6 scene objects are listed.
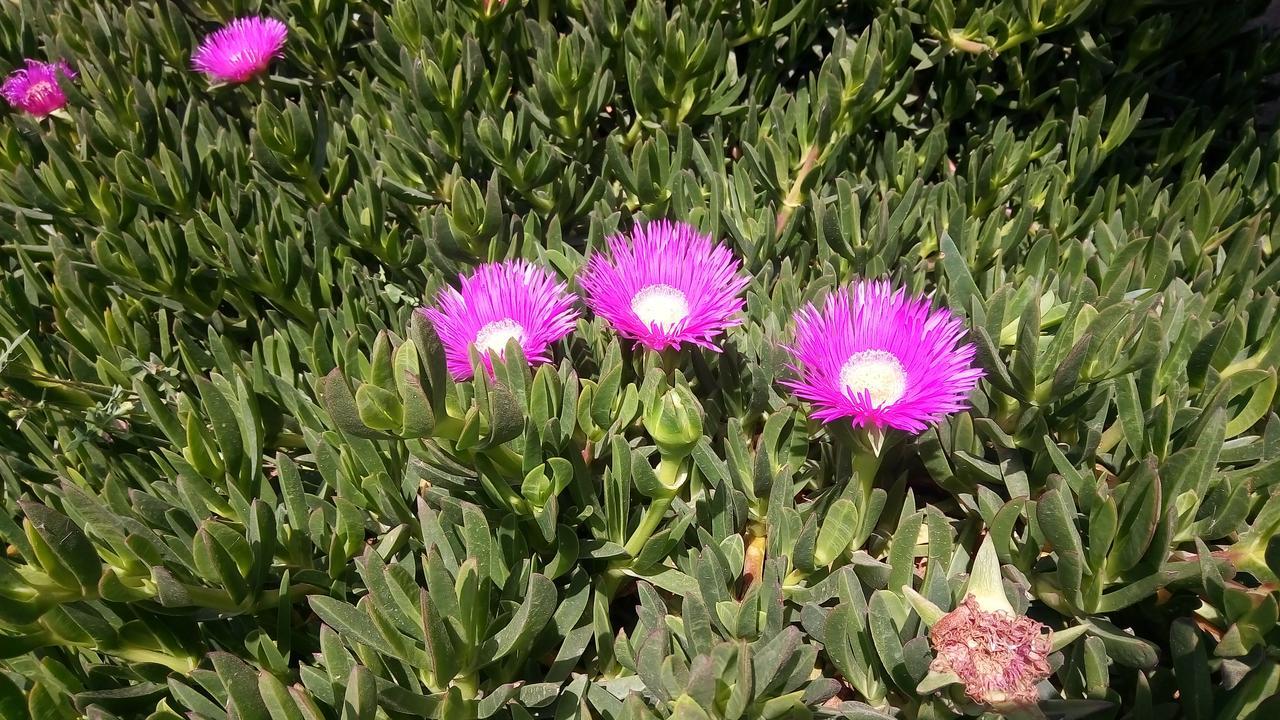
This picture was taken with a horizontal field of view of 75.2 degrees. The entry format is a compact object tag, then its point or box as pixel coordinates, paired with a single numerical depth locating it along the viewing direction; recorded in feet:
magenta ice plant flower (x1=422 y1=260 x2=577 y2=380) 0.83
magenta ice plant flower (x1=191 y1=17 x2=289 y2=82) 1.35
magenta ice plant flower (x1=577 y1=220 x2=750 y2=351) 0.80
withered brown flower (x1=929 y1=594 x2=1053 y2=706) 0.56
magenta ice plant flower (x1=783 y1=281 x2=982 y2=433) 0.70
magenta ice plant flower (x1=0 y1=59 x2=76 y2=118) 1.34
